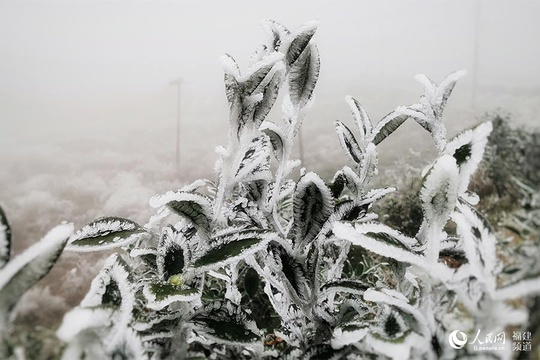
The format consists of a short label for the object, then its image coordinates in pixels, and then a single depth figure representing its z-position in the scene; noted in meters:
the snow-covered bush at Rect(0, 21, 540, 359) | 0.33
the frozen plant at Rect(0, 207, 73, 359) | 0.32
